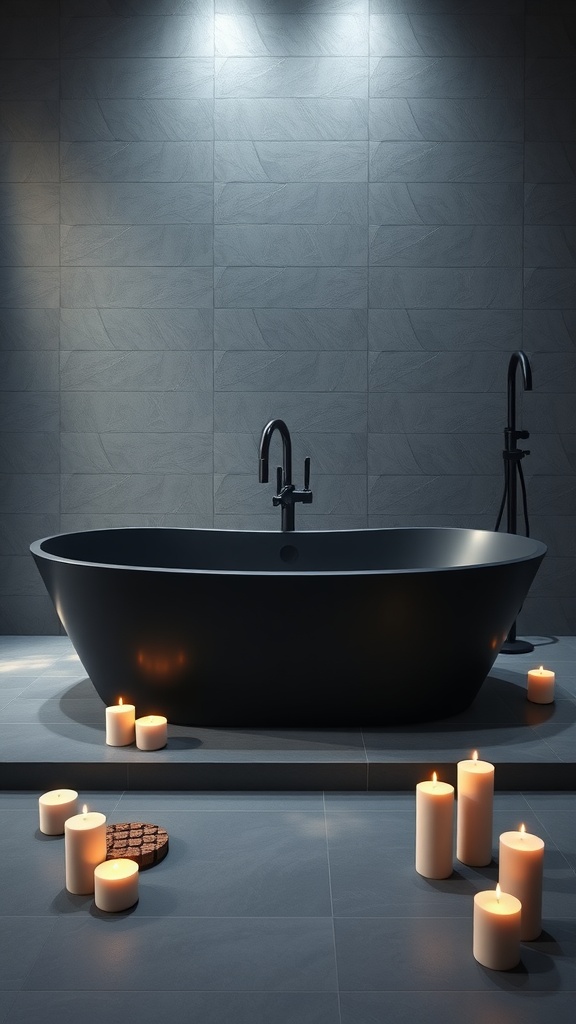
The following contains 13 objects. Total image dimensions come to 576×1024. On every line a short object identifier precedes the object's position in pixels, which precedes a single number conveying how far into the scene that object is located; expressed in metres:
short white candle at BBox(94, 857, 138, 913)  1.81
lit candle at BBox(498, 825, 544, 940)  1.71
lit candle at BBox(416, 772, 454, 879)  1.93
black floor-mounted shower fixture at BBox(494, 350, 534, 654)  3.82
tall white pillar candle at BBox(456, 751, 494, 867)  2.00
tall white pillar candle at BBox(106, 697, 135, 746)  2.60
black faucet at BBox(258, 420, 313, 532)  3.54
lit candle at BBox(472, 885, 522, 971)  1.59
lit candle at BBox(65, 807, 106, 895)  1.87
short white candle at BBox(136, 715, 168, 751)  2.56
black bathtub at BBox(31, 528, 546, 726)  2.62
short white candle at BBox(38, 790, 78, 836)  2.17
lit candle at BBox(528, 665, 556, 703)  2.98
